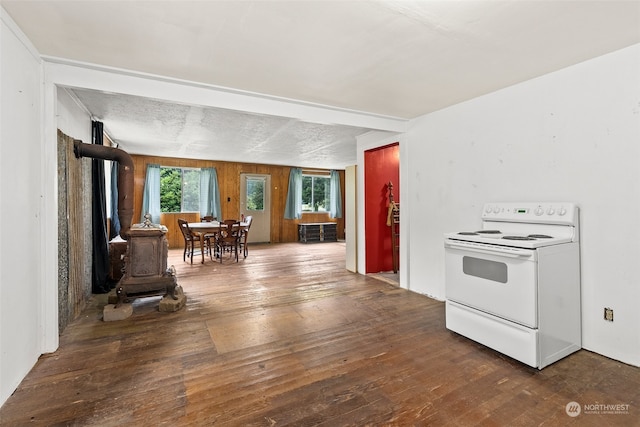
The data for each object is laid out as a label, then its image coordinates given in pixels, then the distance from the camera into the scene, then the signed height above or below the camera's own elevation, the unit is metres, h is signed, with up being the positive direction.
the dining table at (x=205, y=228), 5.72 -0.31
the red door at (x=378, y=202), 4.83 +0.14
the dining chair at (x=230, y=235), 5.87 -0.48
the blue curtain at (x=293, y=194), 9.16 +0.55
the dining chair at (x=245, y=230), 6.39 -0.40
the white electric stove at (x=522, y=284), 2.03 -0.57
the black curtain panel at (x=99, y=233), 3.68 -0.25
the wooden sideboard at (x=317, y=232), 9.11 -0.66
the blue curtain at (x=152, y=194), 7.36 +0.48
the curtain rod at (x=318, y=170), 9.49 +1.35
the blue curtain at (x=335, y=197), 9.91 +0.47
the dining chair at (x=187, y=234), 5.70 -0.42
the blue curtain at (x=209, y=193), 8.01 +0.53
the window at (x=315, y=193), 9.75 +0.62
